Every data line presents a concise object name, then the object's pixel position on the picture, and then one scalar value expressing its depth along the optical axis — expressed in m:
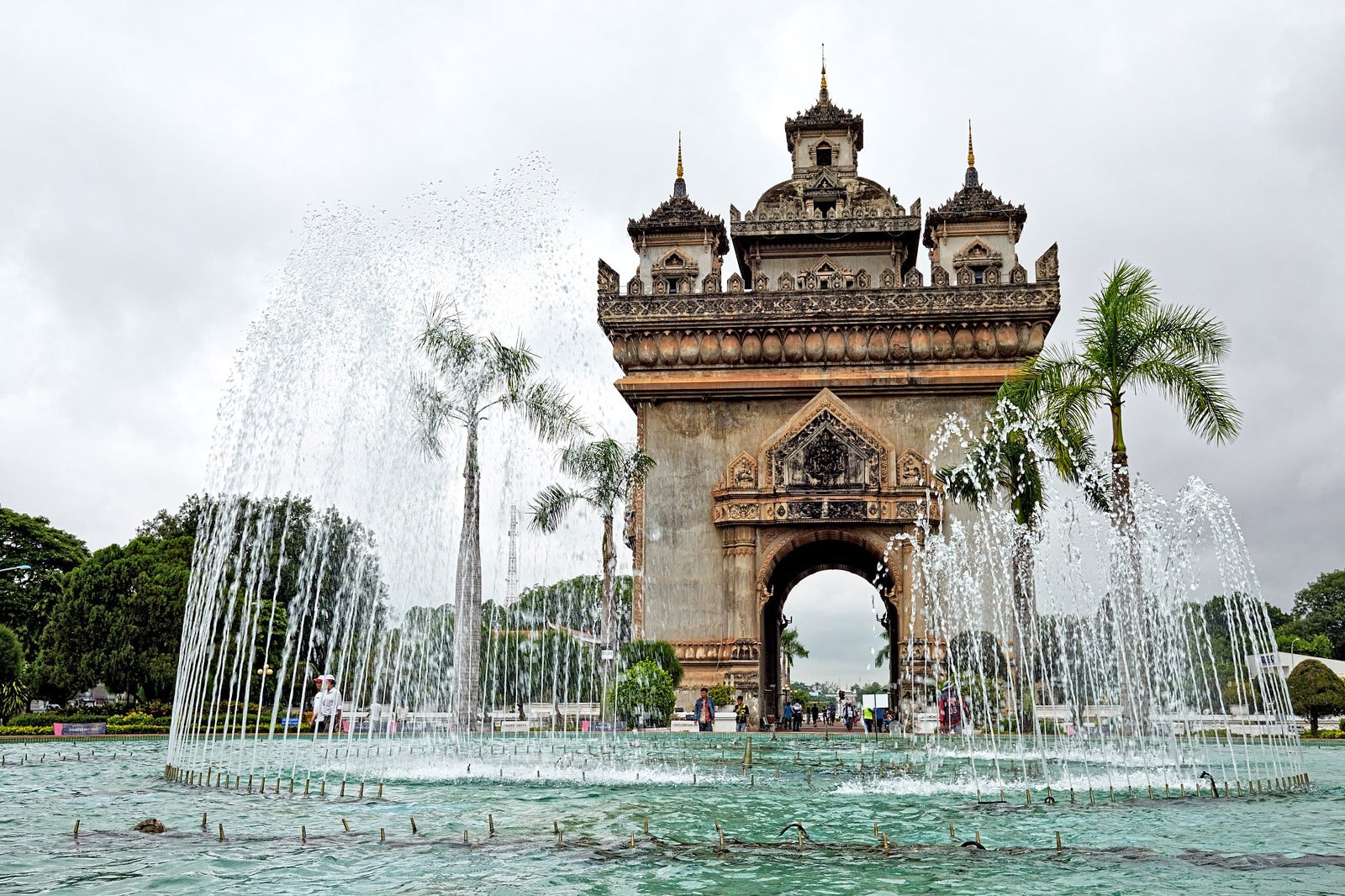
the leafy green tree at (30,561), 50.59
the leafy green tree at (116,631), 35.38
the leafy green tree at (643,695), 26.98
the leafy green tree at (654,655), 29.28
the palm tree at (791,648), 79.41
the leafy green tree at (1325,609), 71.38
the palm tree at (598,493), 28.97
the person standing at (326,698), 21.25
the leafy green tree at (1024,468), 20.70
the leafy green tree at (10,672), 29.95
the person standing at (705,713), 28.16
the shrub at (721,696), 29.97
